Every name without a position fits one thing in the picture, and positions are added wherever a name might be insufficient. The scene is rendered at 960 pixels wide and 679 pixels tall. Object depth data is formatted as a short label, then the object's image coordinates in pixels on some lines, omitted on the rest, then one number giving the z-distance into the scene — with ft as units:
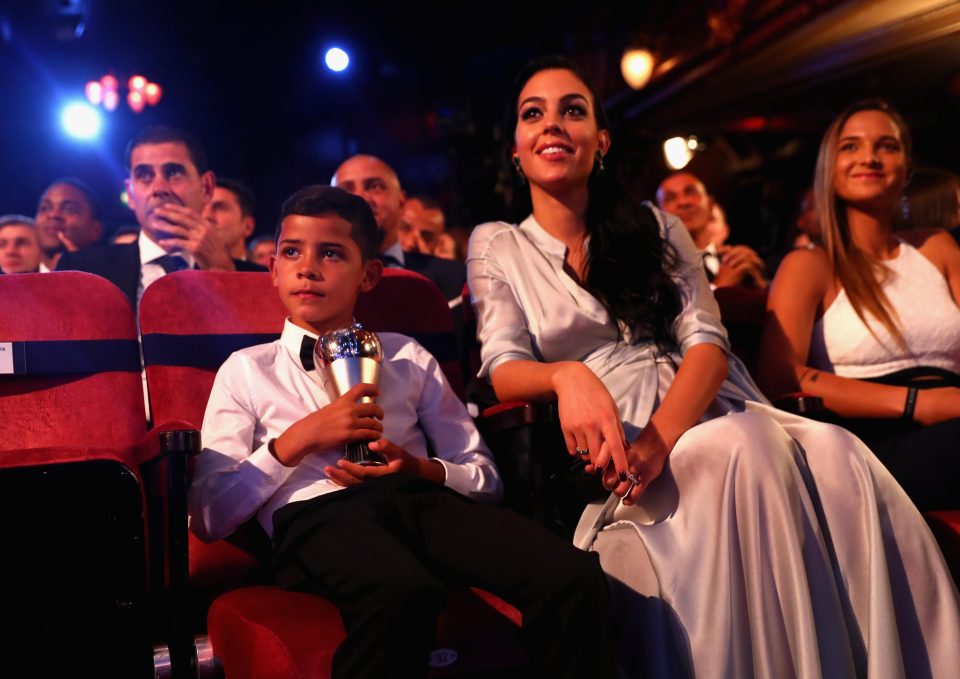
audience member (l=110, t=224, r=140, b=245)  14.34
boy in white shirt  4.97
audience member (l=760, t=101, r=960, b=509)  7.54
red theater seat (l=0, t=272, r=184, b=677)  4.94
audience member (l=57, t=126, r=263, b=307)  9.68
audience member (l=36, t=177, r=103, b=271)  15.24
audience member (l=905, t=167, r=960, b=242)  10.65
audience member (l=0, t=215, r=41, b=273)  13.74
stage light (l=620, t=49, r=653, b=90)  26.96
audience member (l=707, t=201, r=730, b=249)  17.84
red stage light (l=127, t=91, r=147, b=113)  24.21
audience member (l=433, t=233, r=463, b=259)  16.92
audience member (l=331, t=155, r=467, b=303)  12.66
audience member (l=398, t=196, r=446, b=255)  16.69
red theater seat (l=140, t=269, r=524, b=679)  4.91
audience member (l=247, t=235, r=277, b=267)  15.02
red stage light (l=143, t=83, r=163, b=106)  24.27
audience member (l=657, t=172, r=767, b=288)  14.53
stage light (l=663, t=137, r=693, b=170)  25.96
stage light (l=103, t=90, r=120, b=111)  23.95
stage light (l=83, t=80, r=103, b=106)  23.99
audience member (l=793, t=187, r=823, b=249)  16.05
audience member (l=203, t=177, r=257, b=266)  13.73
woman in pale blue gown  5.36
